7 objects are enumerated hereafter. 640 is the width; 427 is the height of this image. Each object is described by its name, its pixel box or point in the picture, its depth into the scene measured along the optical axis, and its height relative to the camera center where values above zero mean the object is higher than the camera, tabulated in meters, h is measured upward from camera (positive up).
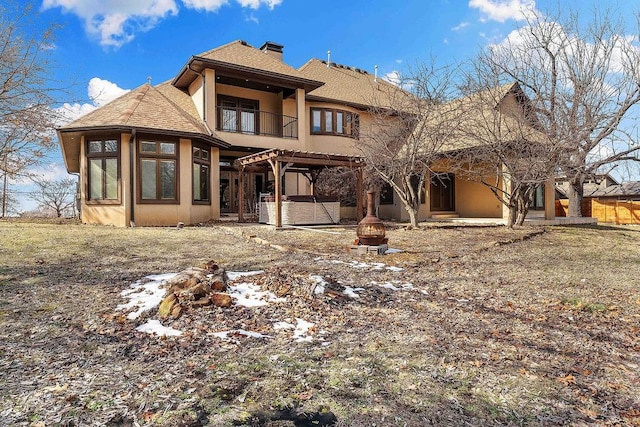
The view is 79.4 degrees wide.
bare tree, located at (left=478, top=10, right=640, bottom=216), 10.56 +3.82
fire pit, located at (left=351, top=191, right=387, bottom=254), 7.82 -0.57
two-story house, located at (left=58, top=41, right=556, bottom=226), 13.15 +2.84
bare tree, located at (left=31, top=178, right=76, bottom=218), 26.63 +0.98
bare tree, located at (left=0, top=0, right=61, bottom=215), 12.27 +4.43
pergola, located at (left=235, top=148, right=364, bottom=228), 11.82 +1.59
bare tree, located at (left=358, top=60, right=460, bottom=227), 12.16 +2.55
